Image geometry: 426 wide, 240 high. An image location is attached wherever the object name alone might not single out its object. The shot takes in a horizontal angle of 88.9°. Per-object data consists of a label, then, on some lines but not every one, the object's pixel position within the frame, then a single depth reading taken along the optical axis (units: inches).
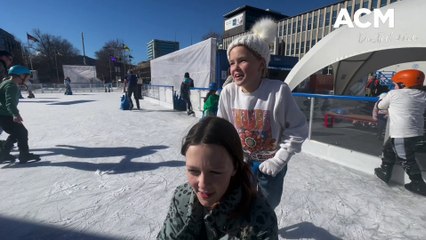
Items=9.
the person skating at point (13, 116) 128.9
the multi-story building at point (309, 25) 1314.1
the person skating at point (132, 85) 387.9
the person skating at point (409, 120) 104.1
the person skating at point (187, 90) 336.2
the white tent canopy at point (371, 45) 131.5
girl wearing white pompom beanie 50.5
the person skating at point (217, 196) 33.5
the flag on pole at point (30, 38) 1132.9
